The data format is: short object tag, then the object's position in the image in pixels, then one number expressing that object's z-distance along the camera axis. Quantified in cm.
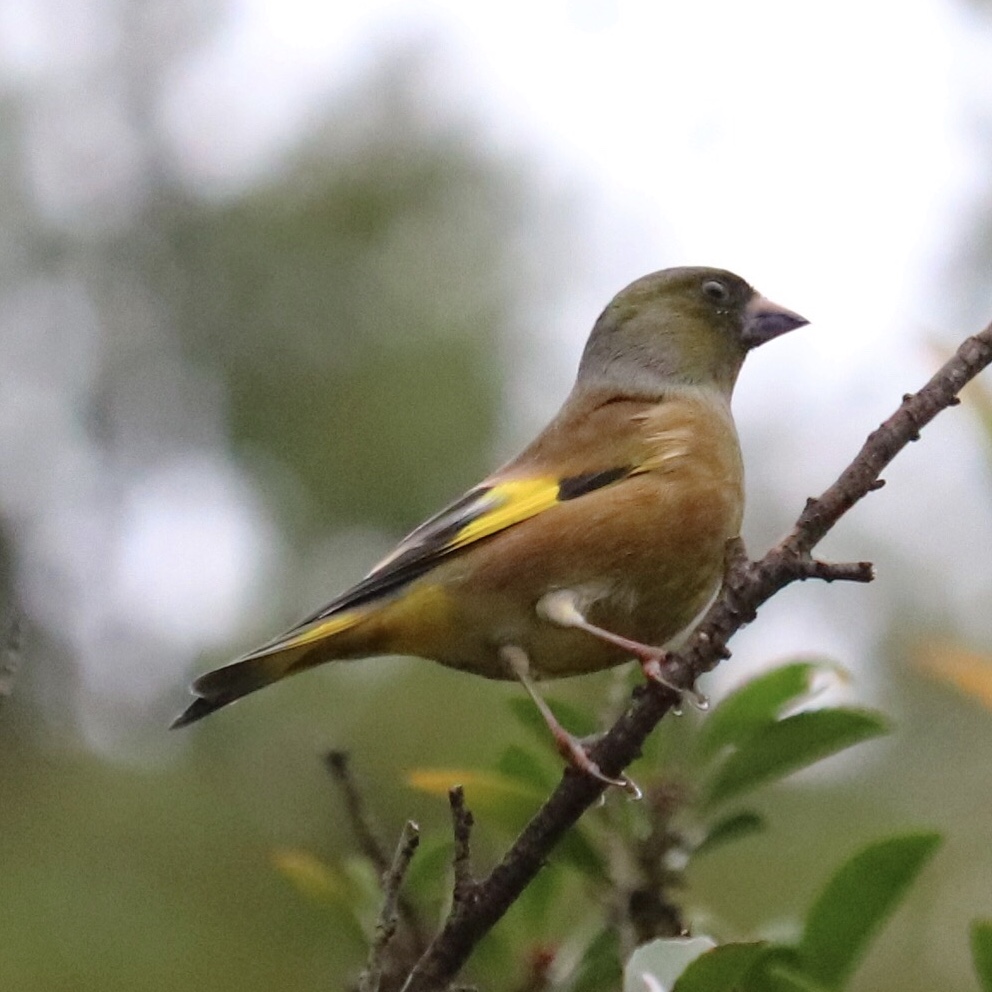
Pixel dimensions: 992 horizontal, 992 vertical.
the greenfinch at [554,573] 550
